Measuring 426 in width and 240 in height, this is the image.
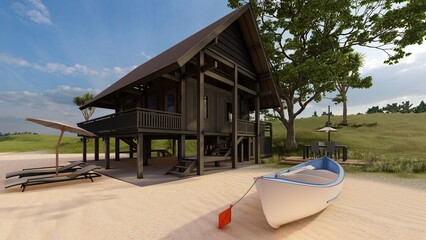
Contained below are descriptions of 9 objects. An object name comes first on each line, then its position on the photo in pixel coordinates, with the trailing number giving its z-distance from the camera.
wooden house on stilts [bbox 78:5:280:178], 9.76
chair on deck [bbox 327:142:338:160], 12.60
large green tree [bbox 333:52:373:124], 17.44
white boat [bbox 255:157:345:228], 3.47
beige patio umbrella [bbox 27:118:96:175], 8.46
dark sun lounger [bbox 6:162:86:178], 8.75
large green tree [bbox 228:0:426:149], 17.00
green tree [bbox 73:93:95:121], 43.12
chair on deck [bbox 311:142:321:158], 13.44
